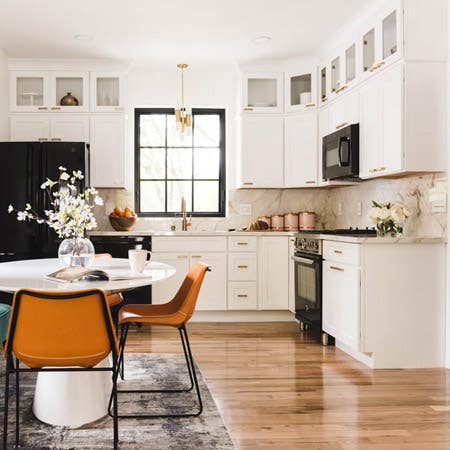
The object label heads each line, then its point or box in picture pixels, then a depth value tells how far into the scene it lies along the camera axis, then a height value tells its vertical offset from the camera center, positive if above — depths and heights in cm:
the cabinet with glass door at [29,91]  569 +123
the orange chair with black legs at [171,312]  288 -51
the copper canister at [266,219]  604 -3
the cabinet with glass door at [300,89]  559 +125
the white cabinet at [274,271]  557 -52
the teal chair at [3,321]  319 -58
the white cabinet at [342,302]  390 -61
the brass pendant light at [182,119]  517 +87
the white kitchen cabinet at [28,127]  569 +87
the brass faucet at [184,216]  590 +0
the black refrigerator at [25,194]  522 +20
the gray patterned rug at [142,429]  252 -98
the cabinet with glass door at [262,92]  575 +123
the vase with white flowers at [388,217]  398 +0
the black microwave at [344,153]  456 +52
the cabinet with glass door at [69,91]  570 +123
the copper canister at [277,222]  596 -6
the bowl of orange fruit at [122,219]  573 -3
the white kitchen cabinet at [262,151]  577 +65
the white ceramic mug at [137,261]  289 -22
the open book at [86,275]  260 -27
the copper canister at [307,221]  589 -4
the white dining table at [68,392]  272 -84
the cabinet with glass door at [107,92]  573 +124
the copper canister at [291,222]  590 -5
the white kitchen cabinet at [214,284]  554 -64
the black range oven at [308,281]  462 -54
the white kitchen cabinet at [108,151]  575 +65
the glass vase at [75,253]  304 -19
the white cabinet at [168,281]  552 -61
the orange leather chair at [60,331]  221 -44
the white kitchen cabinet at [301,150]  561 +65
